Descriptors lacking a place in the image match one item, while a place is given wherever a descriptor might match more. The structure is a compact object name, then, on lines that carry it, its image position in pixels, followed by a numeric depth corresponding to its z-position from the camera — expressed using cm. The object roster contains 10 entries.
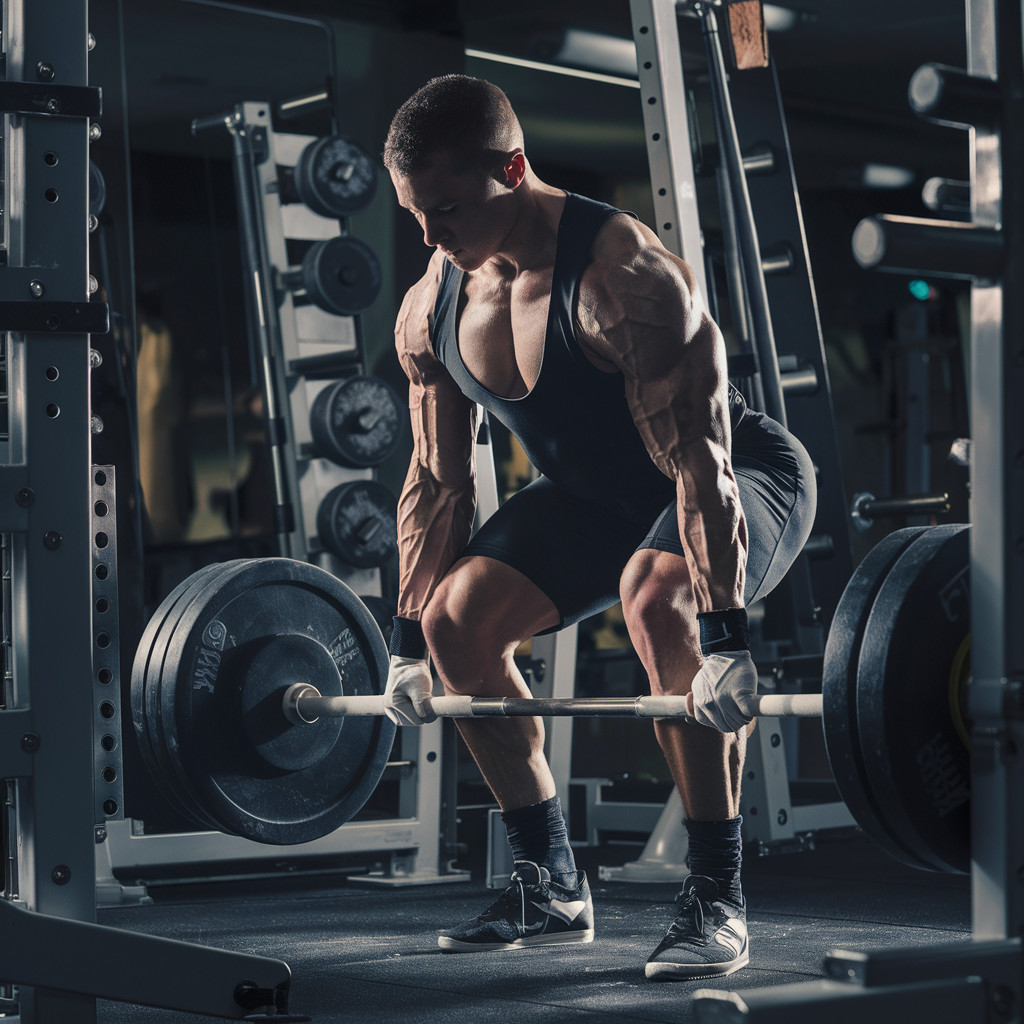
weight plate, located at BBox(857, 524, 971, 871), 175
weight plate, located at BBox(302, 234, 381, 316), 411
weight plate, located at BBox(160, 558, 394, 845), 260
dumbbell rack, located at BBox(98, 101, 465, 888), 414
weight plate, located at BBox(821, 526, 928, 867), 178
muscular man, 229
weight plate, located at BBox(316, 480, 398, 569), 410
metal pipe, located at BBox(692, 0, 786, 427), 372
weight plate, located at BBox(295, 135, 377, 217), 413
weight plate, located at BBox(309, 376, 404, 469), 412
